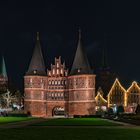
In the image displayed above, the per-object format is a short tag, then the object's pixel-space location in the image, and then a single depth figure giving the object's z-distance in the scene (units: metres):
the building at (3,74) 118.35
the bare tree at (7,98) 77.22
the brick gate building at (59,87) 82.21
